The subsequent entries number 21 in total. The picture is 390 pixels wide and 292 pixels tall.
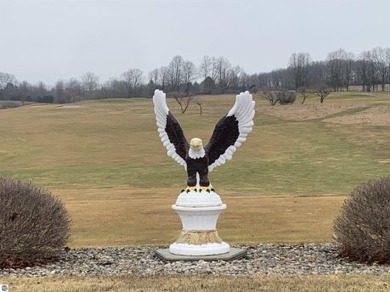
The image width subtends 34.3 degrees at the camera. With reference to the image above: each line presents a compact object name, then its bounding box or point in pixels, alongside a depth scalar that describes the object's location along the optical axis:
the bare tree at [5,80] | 184.00
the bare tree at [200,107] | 90.35
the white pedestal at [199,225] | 12.40
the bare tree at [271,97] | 101.21
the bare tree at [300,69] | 156.00
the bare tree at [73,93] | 171.25
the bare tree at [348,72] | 160.30
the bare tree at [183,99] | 95.62
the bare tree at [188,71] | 159.91
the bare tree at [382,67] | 154.62
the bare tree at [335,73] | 157.38
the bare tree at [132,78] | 175.75
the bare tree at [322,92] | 101.16
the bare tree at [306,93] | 102.41
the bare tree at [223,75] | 157.88
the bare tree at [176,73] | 151.02
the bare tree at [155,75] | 163.62
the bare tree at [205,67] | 175.86
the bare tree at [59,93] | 169.50
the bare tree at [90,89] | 183.75
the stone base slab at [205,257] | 12.20
